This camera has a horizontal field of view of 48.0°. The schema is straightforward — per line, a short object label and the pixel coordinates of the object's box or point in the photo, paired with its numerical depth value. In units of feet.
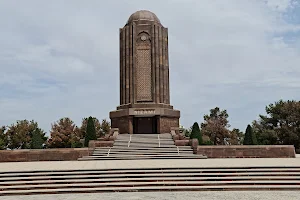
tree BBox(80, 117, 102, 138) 145.79
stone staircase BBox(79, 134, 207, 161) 65.82
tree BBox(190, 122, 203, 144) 84.55
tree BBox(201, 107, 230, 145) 163.05
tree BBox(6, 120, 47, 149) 136.56
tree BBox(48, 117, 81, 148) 139.55
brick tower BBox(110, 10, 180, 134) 98.42
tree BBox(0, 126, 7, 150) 135.07
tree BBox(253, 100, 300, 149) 125.39
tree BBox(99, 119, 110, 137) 151.52
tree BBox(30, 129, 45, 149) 85.81
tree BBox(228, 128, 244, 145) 163.73
